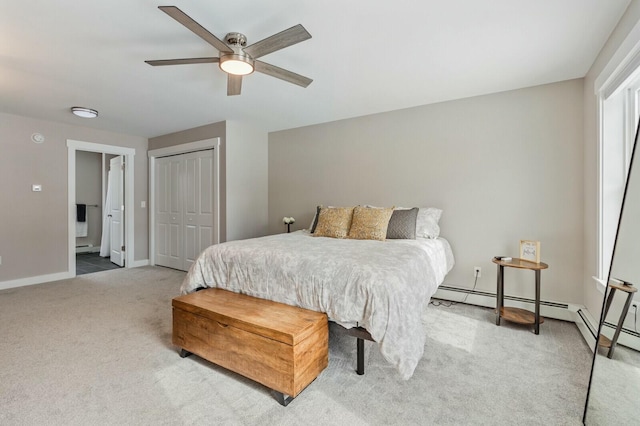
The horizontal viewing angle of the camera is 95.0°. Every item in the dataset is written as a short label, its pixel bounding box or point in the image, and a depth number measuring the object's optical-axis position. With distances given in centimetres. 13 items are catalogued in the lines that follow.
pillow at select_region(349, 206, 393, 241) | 298
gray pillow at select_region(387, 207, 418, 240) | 299
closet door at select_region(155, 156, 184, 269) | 486
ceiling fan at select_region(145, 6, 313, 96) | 167
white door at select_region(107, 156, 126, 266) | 514
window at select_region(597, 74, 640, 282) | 217
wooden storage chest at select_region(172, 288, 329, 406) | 161
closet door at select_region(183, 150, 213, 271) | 444
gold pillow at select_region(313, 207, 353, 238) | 319
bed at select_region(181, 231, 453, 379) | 166
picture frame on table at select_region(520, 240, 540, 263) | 265
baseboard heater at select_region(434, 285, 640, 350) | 235
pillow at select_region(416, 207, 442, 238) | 311
